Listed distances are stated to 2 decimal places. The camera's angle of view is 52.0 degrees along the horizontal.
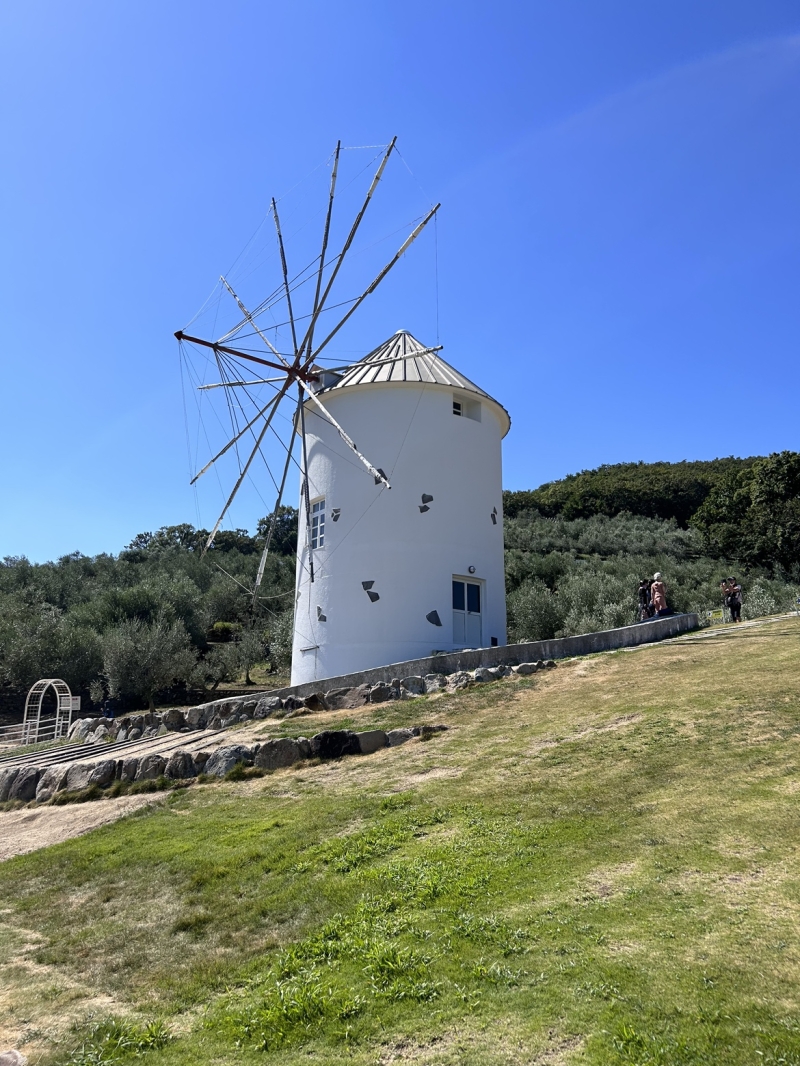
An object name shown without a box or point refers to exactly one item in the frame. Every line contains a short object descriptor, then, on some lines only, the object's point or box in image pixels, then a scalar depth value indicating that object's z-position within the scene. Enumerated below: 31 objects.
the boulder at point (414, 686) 14.65
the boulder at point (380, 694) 14.54
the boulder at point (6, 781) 13.41
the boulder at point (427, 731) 11.73
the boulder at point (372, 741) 11.45
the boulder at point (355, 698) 14.64
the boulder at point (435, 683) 14.61
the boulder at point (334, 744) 11.41
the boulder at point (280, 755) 11.45
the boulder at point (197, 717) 15.95
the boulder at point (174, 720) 16.33
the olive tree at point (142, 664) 28.28
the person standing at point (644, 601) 20.92
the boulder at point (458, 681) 14.34
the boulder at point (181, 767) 11.96
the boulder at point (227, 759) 11.62
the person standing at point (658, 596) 20.02
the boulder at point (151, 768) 12.12
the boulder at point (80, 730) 18.41
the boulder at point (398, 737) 11.63
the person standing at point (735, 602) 20.66
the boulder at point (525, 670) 14.70
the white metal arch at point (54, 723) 21.66
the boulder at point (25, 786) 13.19
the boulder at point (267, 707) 15.25
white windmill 18.47
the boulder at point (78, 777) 12.59
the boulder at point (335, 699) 14.88
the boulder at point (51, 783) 12.84
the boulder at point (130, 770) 12.38
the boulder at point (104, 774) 12.49
